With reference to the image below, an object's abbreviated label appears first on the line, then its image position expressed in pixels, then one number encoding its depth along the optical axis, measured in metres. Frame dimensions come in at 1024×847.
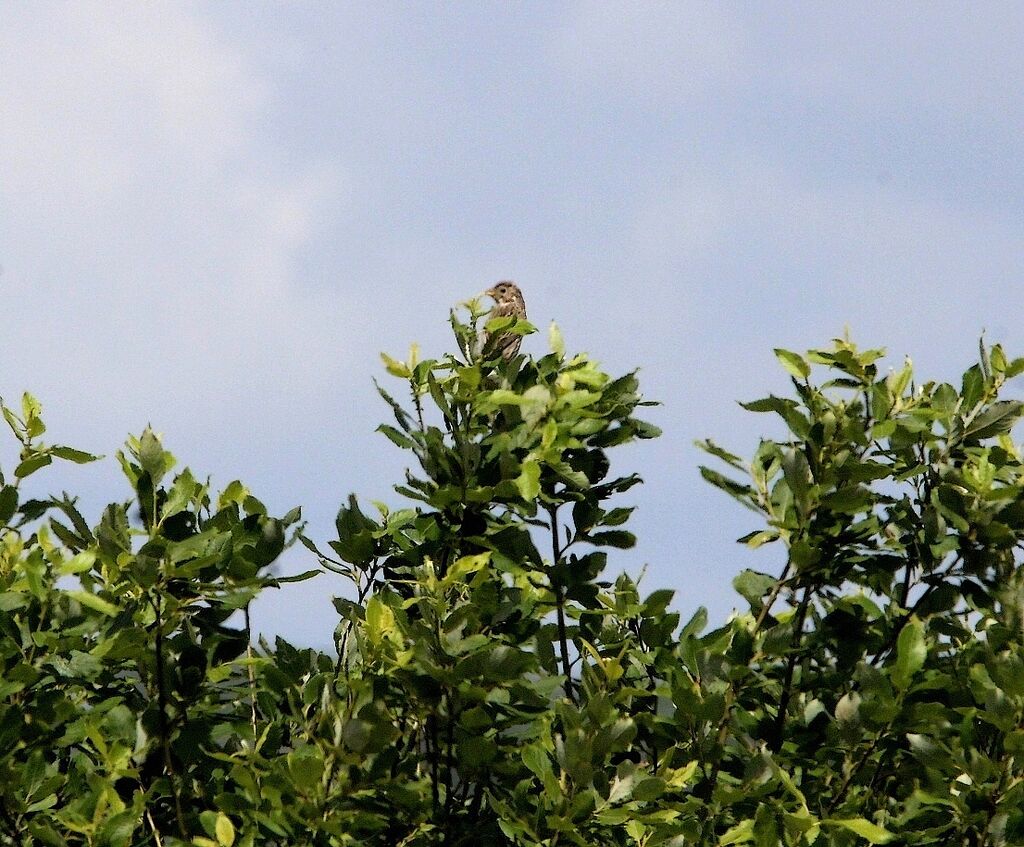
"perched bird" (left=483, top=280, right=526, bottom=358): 17.57
